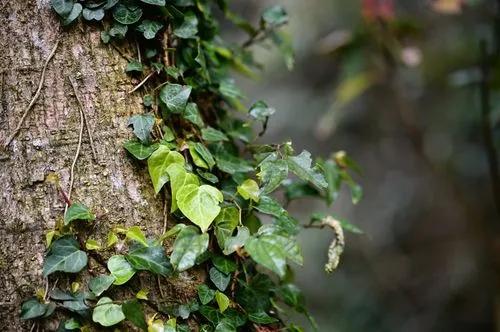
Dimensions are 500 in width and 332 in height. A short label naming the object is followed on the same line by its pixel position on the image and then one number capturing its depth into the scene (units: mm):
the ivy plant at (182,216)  1650
